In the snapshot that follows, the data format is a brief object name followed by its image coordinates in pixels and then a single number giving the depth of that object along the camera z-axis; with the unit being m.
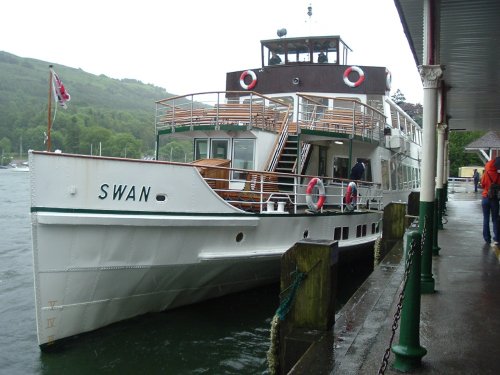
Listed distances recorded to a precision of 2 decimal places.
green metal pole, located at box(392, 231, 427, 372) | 3.98
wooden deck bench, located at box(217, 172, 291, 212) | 8.71
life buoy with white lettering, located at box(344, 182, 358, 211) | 10.54
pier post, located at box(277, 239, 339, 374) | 5.14
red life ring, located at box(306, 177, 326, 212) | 9.27
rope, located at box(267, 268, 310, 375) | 5.11
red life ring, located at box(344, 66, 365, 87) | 13.57
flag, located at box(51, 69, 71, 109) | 7.96
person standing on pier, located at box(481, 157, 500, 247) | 8.83
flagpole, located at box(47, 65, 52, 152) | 6.86
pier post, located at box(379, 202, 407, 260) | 11.46
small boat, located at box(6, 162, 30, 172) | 107.97
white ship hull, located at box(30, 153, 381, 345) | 6.73
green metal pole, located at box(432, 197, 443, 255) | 8.99
